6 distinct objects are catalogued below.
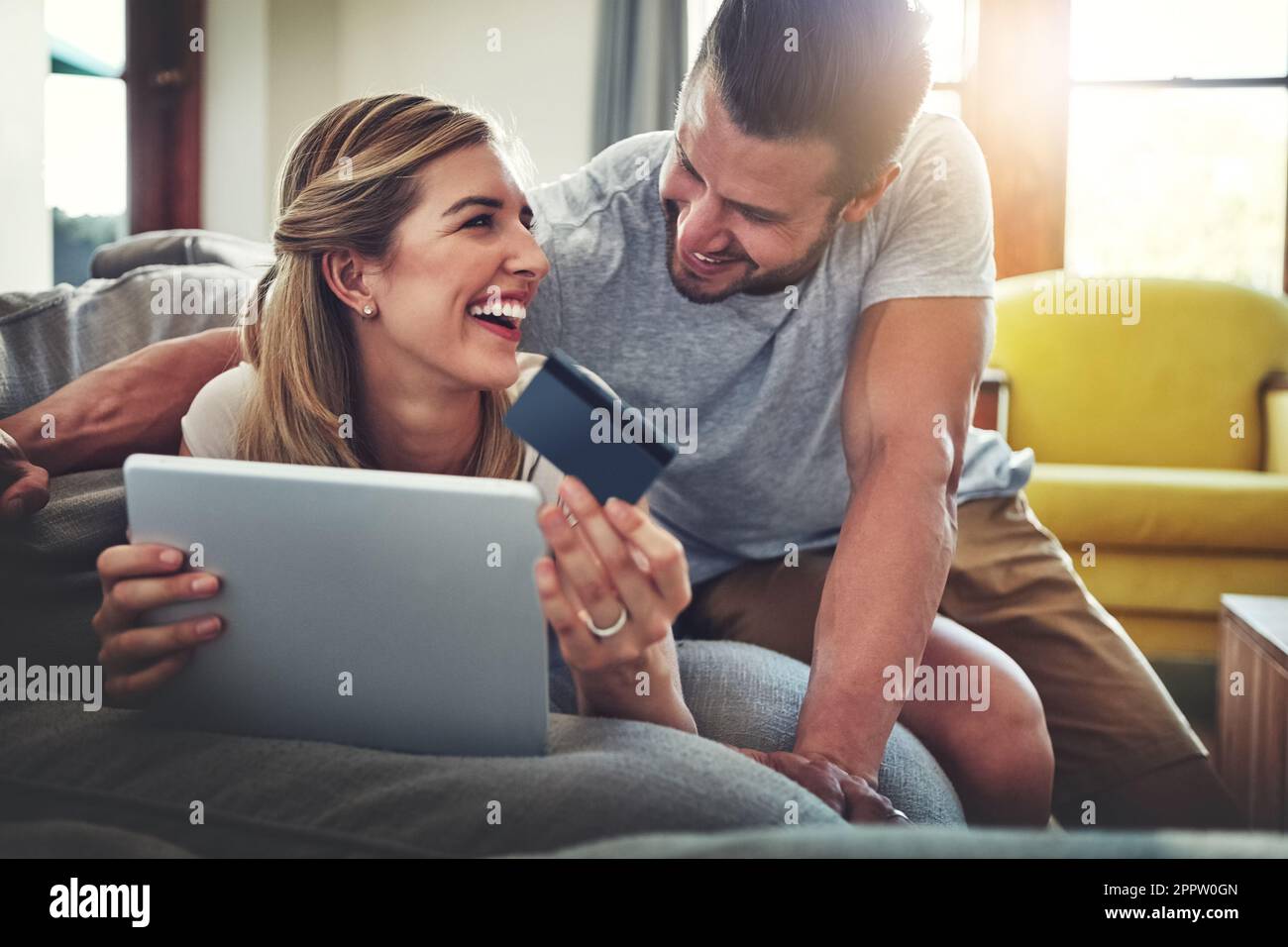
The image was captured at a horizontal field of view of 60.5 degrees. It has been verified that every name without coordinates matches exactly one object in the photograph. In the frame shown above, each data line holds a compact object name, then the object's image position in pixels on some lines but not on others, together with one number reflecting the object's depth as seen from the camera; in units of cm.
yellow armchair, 310
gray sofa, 50
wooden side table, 147
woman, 117
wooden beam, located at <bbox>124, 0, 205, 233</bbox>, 330
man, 116
